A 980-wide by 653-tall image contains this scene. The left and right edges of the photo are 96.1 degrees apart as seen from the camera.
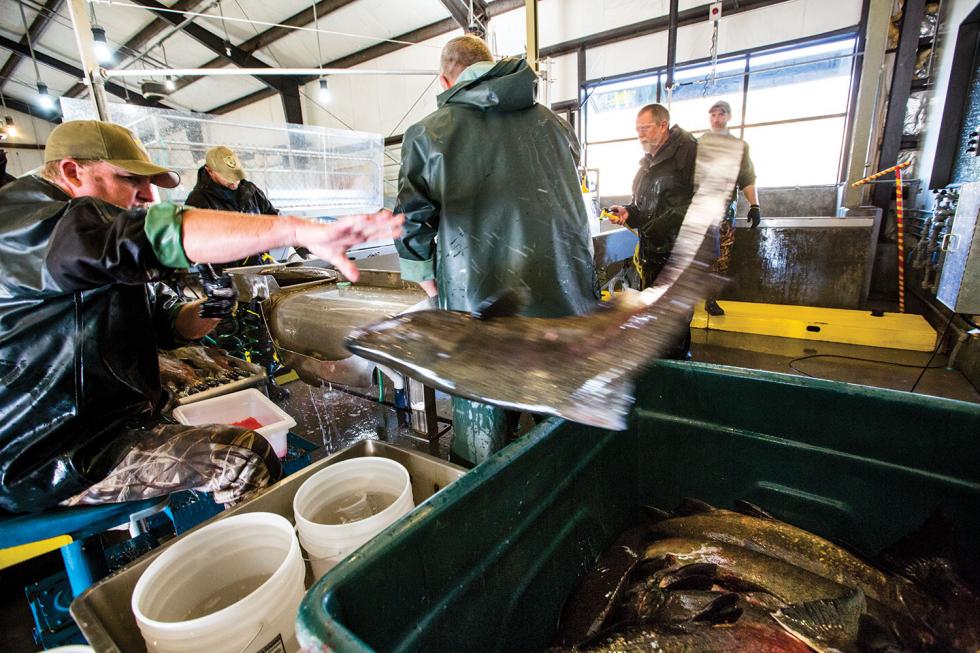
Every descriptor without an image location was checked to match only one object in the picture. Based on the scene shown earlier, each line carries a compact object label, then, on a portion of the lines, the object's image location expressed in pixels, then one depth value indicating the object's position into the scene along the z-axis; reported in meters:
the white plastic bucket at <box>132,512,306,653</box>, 0.86
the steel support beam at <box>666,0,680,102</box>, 7.52
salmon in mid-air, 0.80
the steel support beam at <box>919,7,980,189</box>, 4.50
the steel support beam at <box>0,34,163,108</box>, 11.77
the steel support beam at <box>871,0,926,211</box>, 5.45
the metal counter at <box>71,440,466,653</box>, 0.96
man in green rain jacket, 1.81
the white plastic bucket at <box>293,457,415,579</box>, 1.14
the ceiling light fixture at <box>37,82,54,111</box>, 10.64
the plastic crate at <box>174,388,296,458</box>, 1.89
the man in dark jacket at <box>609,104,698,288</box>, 3.32
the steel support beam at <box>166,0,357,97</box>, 9.34
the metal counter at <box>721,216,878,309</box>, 4.57
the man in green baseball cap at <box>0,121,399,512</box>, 1.09
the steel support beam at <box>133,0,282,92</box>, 10.33
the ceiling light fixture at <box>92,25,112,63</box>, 6.15
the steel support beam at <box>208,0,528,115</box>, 8.75
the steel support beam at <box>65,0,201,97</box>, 9.42
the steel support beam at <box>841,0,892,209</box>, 4.71
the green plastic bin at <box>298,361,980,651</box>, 0.72
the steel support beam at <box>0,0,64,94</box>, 10.18
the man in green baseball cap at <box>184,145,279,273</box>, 3.86
